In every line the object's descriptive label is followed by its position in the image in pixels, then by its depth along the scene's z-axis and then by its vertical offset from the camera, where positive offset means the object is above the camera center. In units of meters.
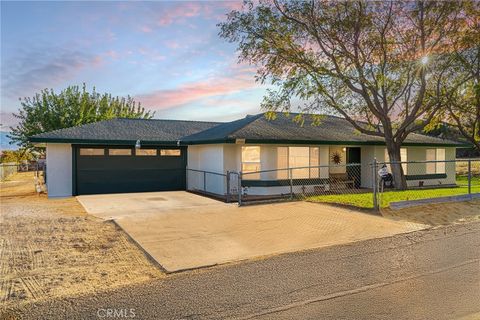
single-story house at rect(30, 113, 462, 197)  15.71 +0.10
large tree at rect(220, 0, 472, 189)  14.94 +4.79
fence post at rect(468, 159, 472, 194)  11.90 -0.95
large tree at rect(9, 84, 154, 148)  32.38 +4.11
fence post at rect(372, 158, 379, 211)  10.07 -0.94
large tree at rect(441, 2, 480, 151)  16.12 +3.87
